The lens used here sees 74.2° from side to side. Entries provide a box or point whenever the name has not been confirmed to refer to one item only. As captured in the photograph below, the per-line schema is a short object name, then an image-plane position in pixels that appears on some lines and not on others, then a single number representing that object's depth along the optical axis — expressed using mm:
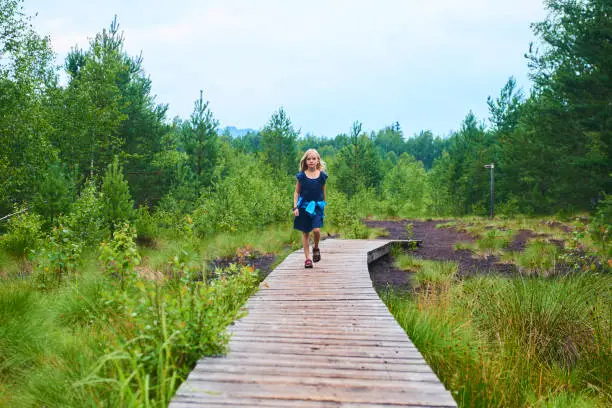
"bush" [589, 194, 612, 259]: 7273
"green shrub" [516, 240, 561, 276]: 7973
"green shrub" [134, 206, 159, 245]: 12332
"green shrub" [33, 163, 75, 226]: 11484
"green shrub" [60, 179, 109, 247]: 9781
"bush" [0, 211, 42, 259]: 10422
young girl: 6590
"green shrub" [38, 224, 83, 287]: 6258
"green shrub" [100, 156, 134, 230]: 10648
